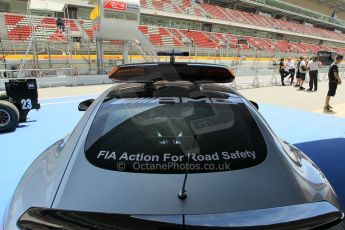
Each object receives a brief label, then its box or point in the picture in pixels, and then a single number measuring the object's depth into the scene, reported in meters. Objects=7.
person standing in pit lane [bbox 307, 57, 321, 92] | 14.23
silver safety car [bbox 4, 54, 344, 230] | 1.22
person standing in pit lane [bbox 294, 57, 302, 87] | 15.99
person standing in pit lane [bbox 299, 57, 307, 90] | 15.48
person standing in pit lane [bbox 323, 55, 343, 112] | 9.04
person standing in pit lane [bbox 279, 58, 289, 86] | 17.30
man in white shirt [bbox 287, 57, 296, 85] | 17.50
